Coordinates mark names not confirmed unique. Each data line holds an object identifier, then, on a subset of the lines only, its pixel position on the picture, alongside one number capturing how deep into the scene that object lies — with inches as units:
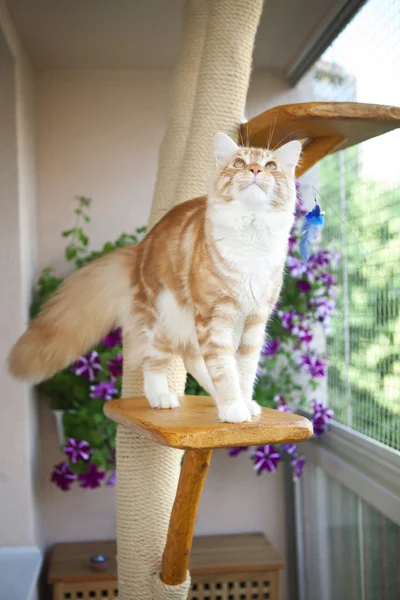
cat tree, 42.9
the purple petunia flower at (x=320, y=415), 82.1
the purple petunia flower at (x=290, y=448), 85.0
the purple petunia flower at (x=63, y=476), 84.9
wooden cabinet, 80.9
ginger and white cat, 35.9
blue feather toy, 40.1
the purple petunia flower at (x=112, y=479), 84.4
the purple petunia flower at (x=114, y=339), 82.7
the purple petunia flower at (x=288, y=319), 83.4
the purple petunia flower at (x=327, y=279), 84.2
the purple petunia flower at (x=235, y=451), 87.0
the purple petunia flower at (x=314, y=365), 84.1
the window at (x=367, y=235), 64.1
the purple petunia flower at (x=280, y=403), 82.5
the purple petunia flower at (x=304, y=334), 83.3
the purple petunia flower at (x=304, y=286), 84.0
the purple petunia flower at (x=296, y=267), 82.4
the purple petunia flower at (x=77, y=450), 81.5
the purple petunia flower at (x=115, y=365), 80.2
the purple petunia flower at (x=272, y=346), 83.0
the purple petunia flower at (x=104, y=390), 79.1
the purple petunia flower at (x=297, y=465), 86.2
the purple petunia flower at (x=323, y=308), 83.5
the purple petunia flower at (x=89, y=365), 81.4
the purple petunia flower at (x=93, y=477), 83.0
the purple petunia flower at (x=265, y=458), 82.7
